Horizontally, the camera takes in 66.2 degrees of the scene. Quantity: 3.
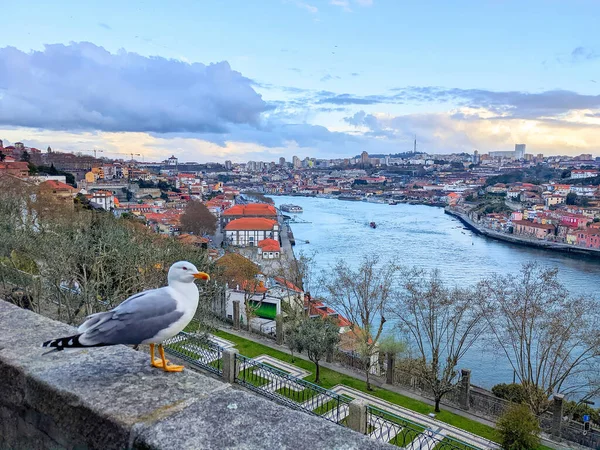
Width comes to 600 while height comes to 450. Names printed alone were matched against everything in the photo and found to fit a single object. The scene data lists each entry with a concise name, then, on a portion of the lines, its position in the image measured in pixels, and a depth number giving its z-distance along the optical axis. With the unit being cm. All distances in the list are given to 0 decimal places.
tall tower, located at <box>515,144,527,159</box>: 17850
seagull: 149
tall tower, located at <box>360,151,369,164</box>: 18572
